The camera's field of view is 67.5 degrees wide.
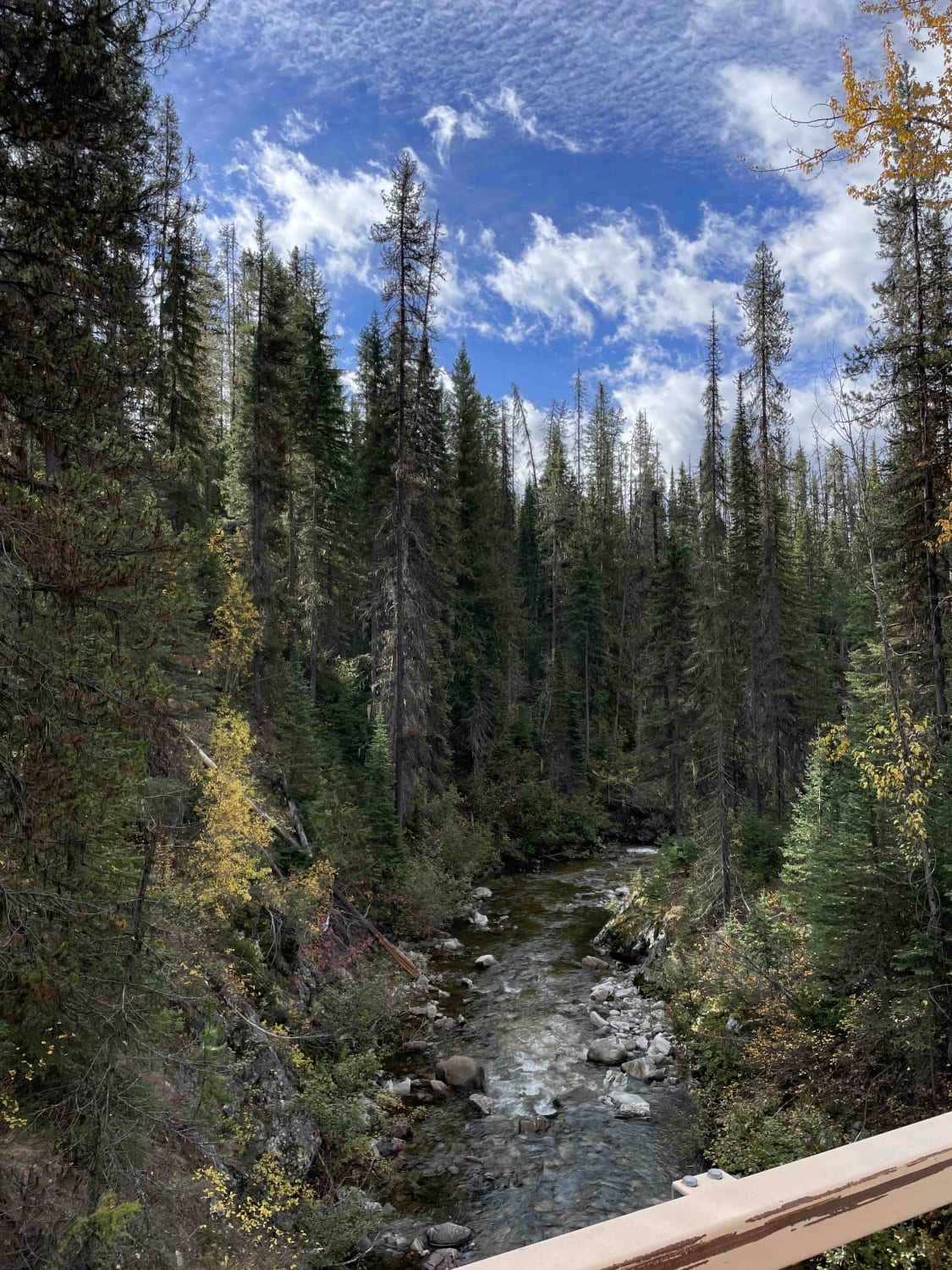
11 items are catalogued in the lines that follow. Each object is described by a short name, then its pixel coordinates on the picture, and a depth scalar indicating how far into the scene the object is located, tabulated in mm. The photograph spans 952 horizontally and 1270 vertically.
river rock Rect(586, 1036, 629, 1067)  13109
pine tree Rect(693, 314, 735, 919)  15984
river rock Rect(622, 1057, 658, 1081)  12586
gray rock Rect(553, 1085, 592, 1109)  11734
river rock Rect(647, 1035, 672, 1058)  13227
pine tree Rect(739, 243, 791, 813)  24734
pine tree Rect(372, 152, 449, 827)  22766
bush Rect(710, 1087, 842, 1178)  8938
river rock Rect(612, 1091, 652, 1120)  11352
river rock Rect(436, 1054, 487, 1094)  12164
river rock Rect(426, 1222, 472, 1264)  8438
